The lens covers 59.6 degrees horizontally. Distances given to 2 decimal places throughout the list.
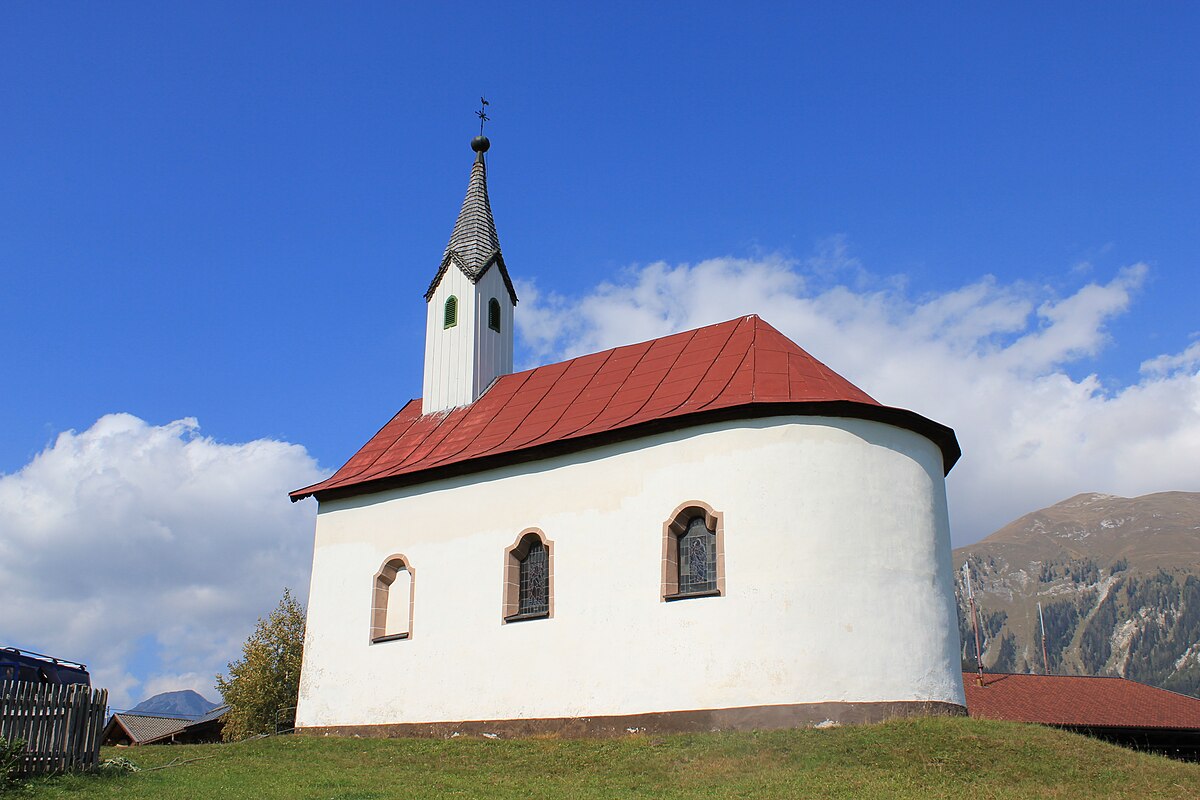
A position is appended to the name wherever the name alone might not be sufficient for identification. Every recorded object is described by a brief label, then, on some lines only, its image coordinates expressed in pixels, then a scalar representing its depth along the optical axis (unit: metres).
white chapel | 18.73
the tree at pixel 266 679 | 39.00
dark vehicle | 17.64
